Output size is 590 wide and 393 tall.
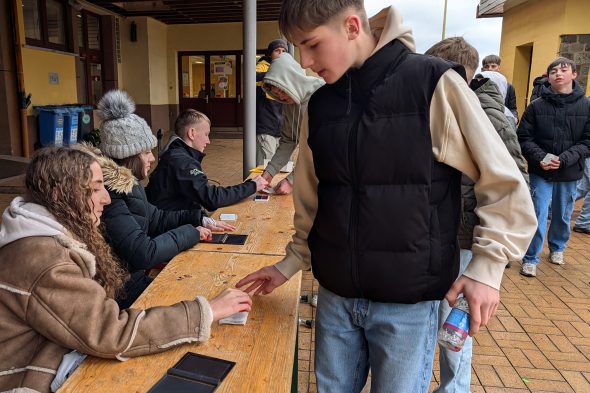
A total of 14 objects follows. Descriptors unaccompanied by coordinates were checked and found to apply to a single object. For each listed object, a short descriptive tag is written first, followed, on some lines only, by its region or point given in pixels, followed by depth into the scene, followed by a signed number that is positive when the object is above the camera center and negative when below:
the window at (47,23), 9.34 +1.26
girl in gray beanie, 2.16 -0.52
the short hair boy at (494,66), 6.03 +0.37
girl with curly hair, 1.30 -0.58
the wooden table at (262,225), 2.35 -0.73
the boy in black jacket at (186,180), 3.07 -0.55
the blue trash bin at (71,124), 9.41 -0.66
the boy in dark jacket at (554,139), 4.13 -0.35
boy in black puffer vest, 1.19 -0.22
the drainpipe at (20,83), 8.48 +0.07
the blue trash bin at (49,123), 9.05 -0.63
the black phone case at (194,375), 1.23 -0.72
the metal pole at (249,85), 4.17 +0.06
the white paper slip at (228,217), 2.92 -0.73
